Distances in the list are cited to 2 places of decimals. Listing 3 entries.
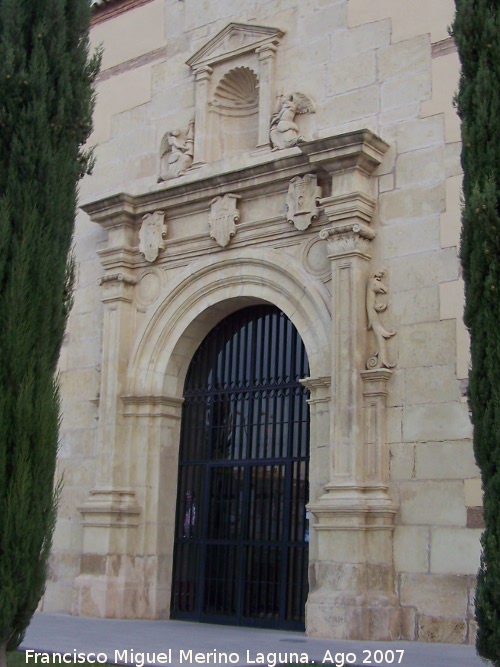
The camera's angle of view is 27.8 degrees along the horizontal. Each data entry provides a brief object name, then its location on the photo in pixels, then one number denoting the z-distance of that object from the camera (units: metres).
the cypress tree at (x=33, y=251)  6.15
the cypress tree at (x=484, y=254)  6.02
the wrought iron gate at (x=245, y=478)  10.29
